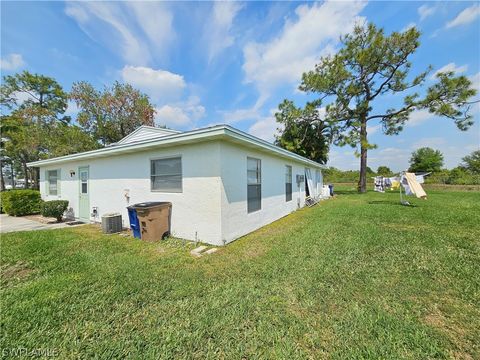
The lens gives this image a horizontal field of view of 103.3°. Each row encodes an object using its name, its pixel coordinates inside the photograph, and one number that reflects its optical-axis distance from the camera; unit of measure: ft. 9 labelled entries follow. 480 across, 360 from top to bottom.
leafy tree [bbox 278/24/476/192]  52.90
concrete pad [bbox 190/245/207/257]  13.57
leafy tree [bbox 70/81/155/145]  60.18
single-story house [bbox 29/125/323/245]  15.55
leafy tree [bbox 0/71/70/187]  51.02
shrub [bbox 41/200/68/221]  24.98
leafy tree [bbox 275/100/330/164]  64.69
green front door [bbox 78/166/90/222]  26.09
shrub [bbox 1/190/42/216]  29.58
